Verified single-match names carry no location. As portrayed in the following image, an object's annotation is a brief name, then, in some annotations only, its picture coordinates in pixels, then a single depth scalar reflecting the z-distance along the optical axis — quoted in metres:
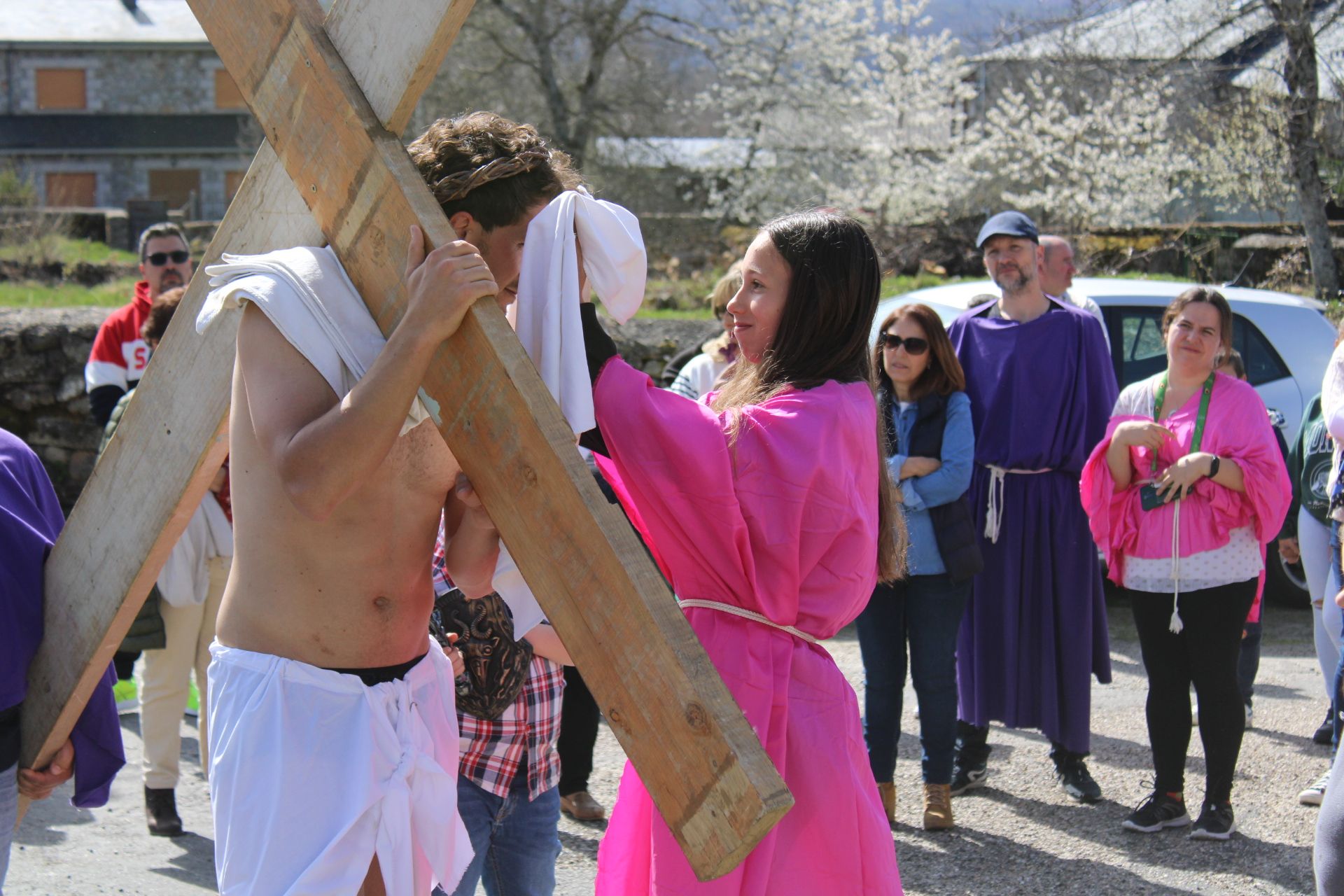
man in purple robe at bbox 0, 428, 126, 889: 2.21
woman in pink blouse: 4.43
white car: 7.62
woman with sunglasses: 4.62
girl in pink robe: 2.03
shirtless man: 1.77
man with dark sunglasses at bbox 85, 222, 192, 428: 5.49
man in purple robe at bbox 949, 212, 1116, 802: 5.00
